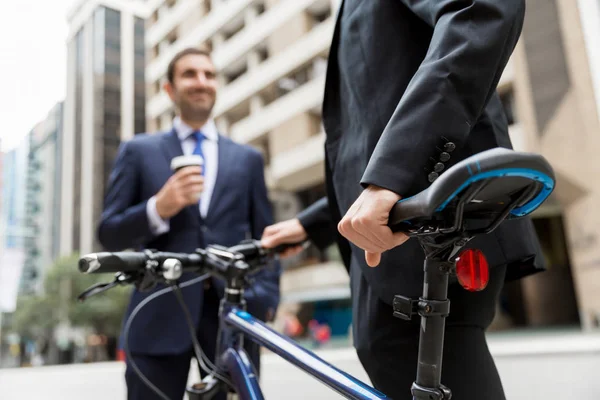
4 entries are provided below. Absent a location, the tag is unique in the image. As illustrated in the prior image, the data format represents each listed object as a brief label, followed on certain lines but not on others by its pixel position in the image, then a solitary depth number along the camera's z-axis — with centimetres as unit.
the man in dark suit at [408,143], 65
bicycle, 50
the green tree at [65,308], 1711
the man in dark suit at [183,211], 136
